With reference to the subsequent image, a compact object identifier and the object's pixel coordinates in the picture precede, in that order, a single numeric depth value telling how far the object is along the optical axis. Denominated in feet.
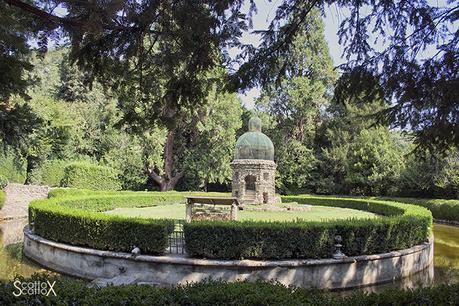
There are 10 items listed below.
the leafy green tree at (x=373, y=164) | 113.50
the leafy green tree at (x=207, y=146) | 113.29
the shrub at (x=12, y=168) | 85.66
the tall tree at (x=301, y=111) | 131.44
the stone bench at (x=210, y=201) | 48.51
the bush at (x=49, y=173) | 96.63
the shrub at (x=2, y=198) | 73.87
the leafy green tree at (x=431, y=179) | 94.99
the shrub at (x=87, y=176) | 97.71
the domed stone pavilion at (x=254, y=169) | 80.59
